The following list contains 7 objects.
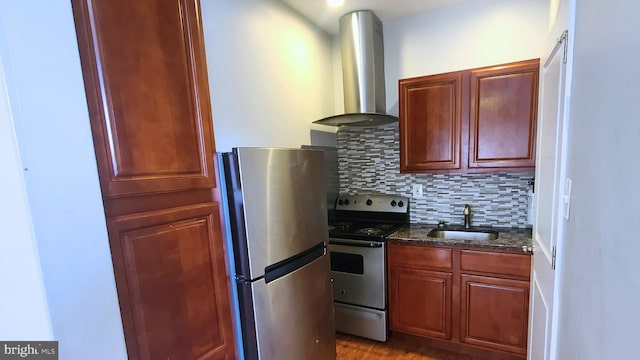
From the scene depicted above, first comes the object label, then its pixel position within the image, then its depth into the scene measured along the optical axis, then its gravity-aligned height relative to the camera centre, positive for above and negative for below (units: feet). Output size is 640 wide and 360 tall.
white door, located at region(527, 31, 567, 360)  3.39 -0.83
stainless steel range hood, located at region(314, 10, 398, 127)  7.57 +2.27
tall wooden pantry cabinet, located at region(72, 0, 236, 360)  2.63 -0.12
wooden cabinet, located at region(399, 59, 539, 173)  6.24 +0.57
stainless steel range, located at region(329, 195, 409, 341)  7.29 -3.44
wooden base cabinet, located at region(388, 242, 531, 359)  6.13 -3.64
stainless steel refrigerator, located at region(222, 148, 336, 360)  4.32 -1.66
